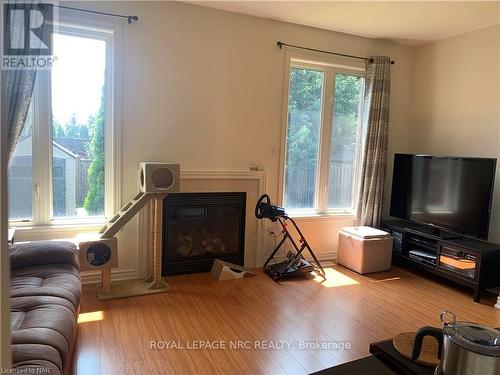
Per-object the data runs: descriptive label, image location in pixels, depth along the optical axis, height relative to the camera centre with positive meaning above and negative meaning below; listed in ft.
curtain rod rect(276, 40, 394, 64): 12.71 +3.98
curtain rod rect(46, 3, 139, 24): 10.00 +3.87
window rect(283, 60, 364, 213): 13.69 +0.85
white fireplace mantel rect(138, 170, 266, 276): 11.57 -1.18
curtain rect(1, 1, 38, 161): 8.44 +1.23
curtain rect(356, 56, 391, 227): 14.12 +0.86
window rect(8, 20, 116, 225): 10.19 +0.22
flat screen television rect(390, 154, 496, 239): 11.26 -0.93
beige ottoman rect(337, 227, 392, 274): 12.98 -3.20
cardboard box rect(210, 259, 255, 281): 11.88 -3.84
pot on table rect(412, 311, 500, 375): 2.68 -1.39
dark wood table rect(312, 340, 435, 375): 3.19 -1.85
